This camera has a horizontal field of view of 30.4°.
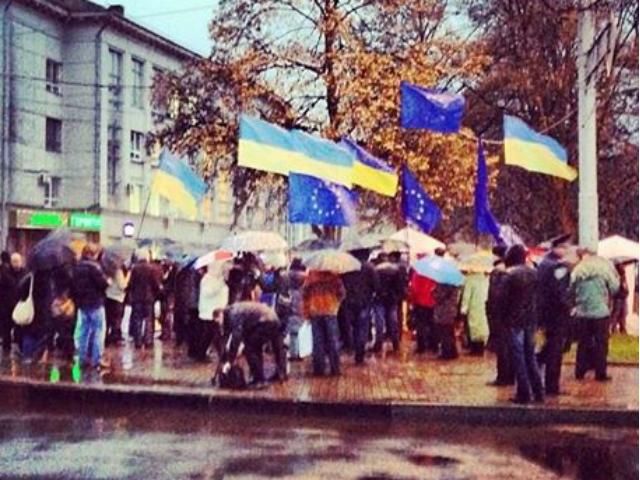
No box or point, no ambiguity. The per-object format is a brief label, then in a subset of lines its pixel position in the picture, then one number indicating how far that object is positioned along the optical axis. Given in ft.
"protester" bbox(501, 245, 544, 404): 41.91
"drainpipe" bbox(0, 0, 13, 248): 129.80
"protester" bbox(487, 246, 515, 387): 43.34
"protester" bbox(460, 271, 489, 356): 59.98
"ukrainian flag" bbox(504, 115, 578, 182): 56.39
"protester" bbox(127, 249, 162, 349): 61.77
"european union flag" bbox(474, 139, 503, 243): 62.03
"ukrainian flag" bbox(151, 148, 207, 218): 59.57
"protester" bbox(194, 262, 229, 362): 53.83
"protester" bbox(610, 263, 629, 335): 73.67
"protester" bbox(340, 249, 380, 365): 57.62
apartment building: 132.67
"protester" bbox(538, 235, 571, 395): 45.83
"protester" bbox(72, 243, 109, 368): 50.60
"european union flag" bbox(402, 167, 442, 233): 67.26
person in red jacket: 60.95
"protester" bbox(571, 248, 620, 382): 47.44
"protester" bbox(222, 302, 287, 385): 44.68
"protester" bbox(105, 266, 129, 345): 63.21
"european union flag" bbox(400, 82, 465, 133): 62.44
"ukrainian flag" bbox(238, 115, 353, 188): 56.59
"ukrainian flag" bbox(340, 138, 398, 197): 64.64
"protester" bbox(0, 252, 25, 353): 61.52
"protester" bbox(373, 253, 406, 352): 61.57
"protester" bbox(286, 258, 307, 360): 55.21
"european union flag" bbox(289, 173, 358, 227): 60.49
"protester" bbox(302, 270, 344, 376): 49.73
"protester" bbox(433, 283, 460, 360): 57.21
